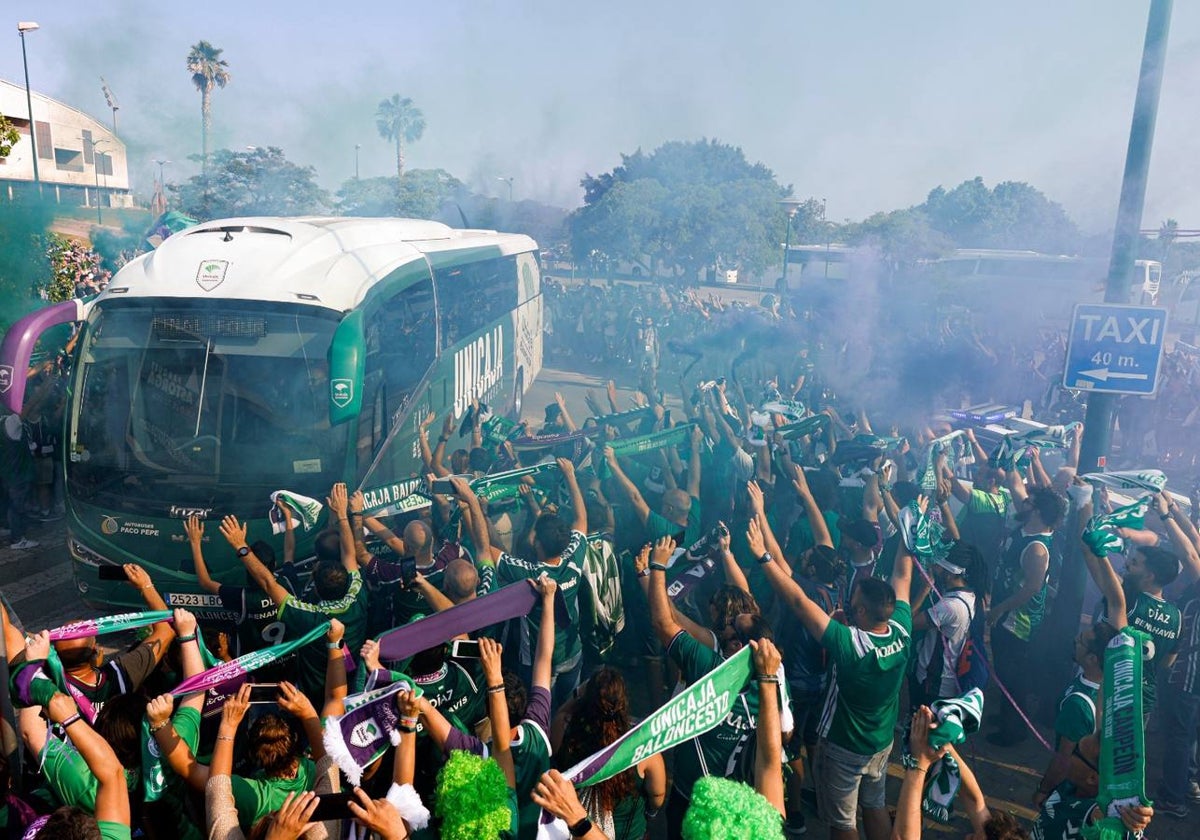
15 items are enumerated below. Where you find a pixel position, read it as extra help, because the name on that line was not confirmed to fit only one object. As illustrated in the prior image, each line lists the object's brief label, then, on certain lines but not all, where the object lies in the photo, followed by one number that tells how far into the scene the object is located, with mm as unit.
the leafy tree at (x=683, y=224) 37688
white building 46781
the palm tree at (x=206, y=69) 51656
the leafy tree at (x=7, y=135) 11727
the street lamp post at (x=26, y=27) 24406
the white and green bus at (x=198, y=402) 6945
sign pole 6246
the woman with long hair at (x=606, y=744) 3221
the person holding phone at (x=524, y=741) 3346
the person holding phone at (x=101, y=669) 3941
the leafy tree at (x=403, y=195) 36031
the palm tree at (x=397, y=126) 74750
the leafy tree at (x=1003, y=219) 36844
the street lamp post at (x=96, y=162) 46534
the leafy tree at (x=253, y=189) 29048
